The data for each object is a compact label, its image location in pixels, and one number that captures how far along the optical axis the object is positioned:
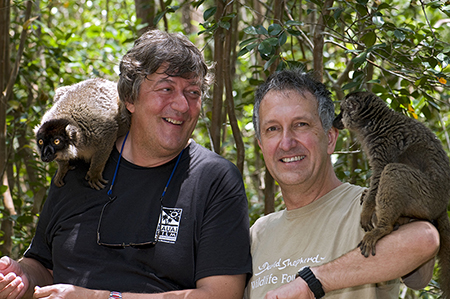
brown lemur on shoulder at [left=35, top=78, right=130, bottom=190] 3.30
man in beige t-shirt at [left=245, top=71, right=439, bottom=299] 2.17
